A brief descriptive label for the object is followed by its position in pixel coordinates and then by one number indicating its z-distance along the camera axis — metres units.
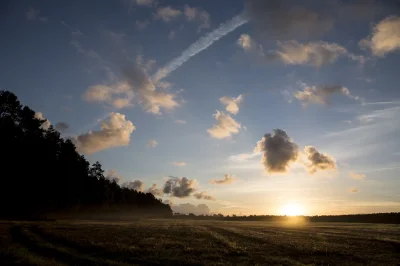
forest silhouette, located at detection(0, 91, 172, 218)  84.25
